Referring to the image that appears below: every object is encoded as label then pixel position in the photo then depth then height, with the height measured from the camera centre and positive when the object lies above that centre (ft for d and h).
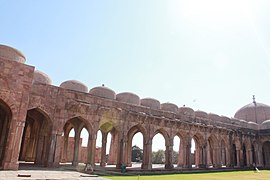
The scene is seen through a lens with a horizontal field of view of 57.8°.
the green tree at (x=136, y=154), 148.48 -1.18
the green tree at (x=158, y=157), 155.17 -2.75
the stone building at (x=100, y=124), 49.52 +8.01
